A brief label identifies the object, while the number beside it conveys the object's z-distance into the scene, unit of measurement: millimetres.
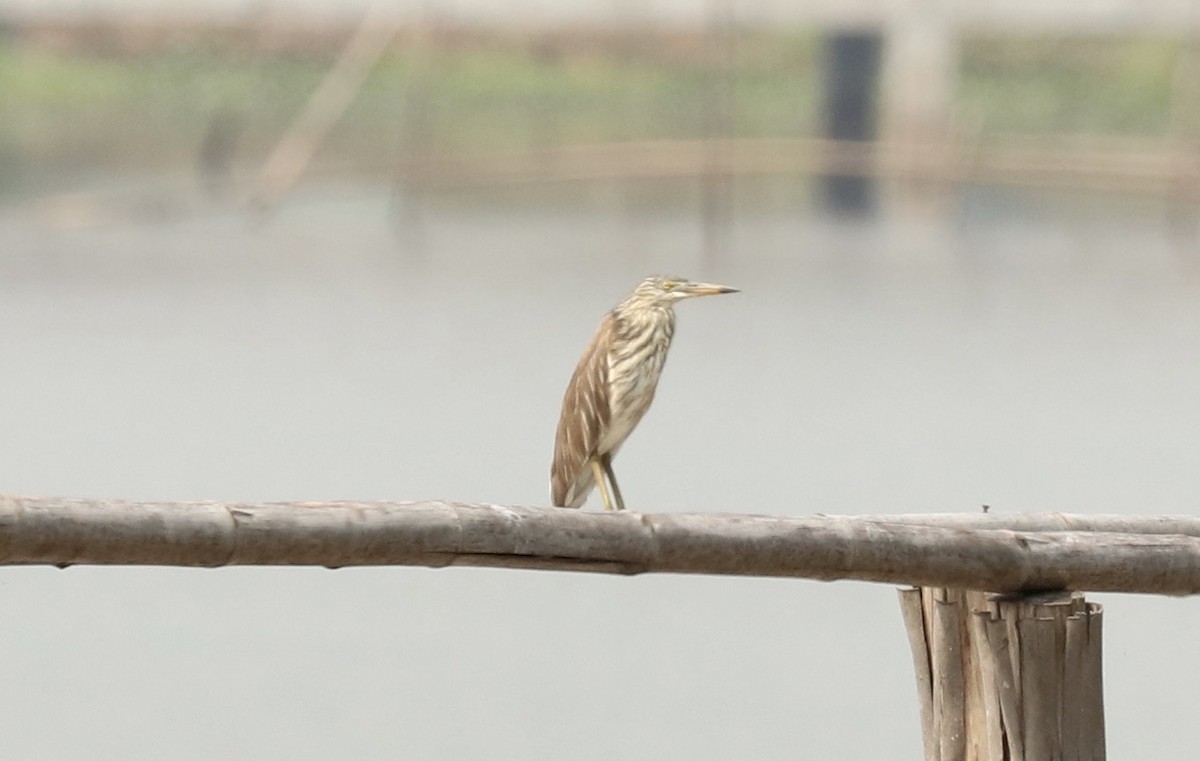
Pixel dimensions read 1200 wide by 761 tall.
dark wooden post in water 55062
